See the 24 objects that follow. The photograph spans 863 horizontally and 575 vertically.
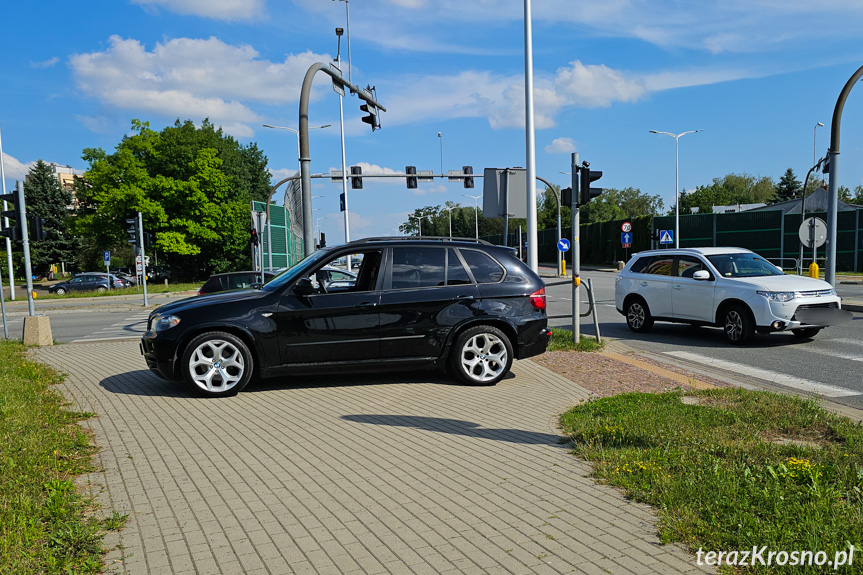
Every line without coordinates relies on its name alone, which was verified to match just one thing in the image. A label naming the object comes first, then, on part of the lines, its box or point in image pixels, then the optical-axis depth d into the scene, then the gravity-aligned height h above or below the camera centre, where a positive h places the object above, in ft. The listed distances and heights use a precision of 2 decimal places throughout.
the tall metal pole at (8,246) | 112.08 +2.13
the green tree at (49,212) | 238.48 +16.97
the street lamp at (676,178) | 152.56 +15.92
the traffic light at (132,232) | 87.57 +3.19
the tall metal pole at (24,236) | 45.29 +1.59
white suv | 35.94 -3.03
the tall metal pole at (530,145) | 40.50 +6.26
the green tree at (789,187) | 284.00 +23.06
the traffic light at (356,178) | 107.65 +11.91
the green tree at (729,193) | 337.52 +26.01
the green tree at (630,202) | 388.10 +26.44
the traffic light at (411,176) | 110.01 +12.22
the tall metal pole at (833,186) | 48.44 +4.11
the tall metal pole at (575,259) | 35.45 -0.75
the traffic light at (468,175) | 113.19 +12.43
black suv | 23.91 -2.60
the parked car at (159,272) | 189.27 -4.82
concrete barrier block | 41.83 -4.51
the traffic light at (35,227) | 50.37 +2.39
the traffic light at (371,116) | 55.66 +11.40
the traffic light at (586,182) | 35.70 +3.41
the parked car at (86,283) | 142.31 -5.69
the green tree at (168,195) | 161.48 +14.95
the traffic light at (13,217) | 44.50 +2.79
